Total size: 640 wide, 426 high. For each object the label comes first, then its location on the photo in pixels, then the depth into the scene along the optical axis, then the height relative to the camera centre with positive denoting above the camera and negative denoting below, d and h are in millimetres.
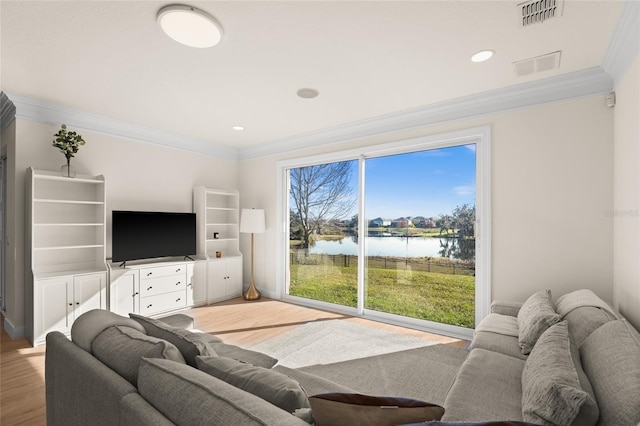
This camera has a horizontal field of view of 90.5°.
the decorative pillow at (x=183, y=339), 1403 -590
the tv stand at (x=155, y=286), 4062 -1000
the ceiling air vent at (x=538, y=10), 1997 +1328
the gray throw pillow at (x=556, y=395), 1142 -690
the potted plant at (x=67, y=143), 3670 +837
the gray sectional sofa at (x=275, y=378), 998 -650
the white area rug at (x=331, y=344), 3133 -1402
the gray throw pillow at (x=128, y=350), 1277 -576
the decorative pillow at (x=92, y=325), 1550 -566
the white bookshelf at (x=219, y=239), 5188 -415
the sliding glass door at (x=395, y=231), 3730 -218
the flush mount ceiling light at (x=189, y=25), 2051 +1297
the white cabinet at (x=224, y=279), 5137 -1073
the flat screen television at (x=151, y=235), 4227 -285
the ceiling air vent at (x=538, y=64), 2635 +1311
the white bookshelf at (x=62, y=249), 3461 -431
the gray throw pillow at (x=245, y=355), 1723 -801
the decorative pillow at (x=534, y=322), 2102 -736
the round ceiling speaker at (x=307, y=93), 3295 +1298
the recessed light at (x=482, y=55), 2557 +1318
